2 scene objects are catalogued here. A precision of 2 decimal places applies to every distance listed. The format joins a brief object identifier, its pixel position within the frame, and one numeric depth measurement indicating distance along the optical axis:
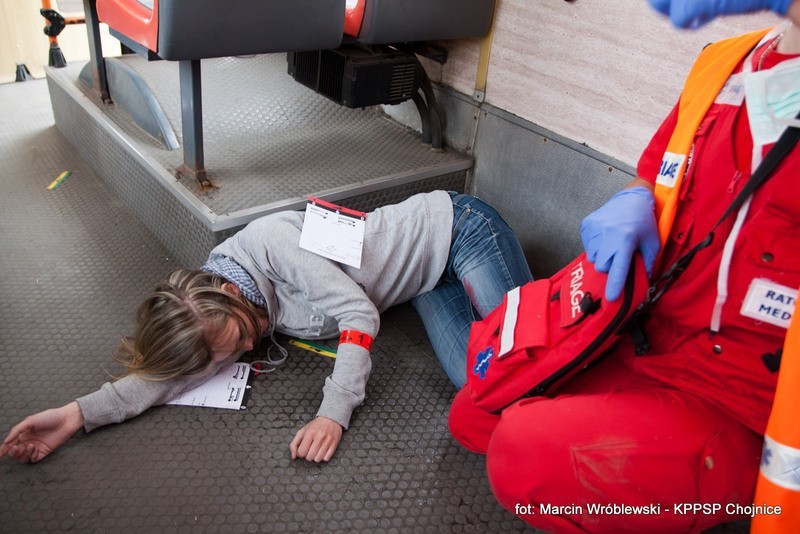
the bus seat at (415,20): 1.83
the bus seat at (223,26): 1.46
